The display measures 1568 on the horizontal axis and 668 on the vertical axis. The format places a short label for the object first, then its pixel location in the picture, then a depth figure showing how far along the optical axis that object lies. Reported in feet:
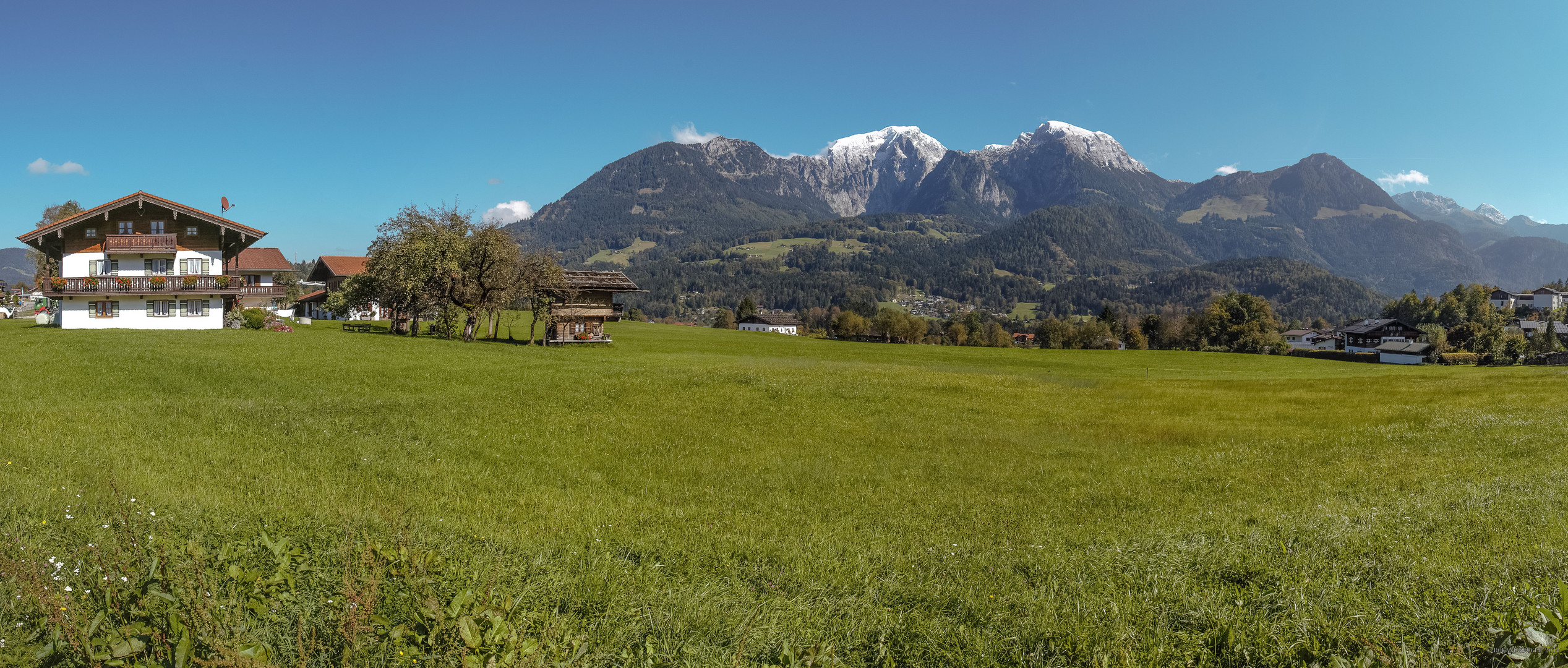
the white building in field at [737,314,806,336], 626.23
